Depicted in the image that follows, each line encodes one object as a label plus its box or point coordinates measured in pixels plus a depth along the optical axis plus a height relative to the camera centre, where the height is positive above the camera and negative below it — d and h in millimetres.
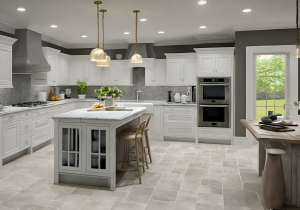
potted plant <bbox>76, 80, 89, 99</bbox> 7449 +393
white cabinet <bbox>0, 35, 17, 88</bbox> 4551 +736
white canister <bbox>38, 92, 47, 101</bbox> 6363 +132
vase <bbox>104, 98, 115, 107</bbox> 4680 -11
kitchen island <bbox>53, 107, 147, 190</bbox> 3350 -633
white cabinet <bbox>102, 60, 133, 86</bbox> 7230 +789
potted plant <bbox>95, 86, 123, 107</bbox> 4547 +152
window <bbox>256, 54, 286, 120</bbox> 5676 +416
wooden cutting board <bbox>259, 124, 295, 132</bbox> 3086 -326
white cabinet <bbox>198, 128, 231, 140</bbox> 6051 -759
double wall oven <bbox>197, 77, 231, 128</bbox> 5996 +13
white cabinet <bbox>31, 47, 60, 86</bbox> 6191 +668
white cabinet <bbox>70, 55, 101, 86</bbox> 7441 +899
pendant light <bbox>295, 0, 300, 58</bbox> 3350 +643
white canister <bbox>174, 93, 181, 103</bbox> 6680 +92
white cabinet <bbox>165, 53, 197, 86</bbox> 6578 +854
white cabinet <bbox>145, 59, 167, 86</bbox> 6965 +758
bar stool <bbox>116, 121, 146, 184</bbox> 3607 -503
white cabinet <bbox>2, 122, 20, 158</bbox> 4321 -653
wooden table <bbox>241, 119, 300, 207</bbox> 2908 -752
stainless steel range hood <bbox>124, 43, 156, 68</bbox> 6832 +1352
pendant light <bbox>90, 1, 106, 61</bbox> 3599 +658
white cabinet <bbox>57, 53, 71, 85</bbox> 6930 +903
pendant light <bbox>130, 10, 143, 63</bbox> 4297 +732
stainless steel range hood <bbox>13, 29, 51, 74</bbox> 5204 +1003
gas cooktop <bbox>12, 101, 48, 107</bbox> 5341 -60
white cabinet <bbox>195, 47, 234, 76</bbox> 5977 +970
